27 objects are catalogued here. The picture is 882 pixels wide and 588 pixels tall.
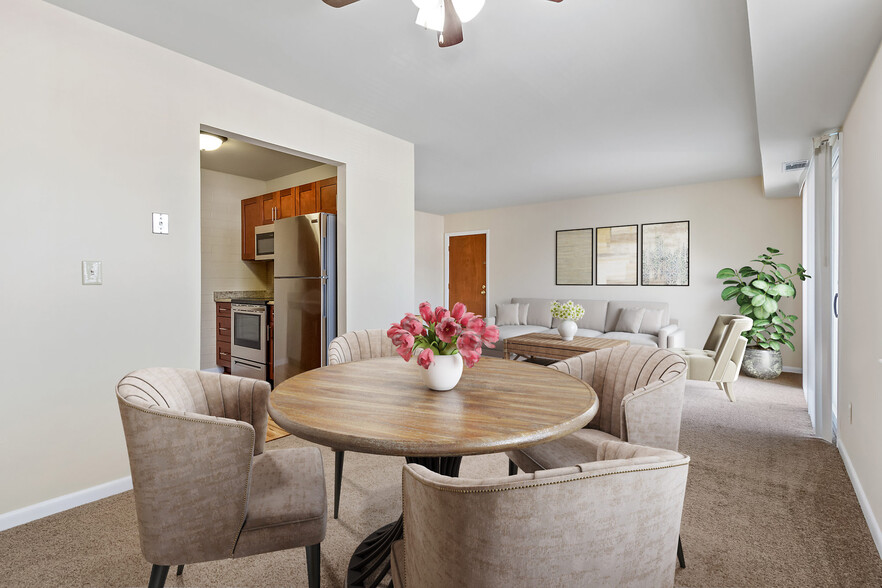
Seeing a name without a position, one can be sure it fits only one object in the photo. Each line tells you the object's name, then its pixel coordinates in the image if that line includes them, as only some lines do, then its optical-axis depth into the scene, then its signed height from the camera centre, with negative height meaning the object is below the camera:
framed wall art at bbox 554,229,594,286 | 6.67 +0.45
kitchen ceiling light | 3.64 +1.21
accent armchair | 3.93 -0.67
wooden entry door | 7.92 +0.29
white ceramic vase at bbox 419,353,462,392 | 1.51 -0.29
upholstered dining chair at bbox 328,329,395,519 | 2.34 -0.34
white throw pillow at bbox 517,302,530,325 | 6.84 -0.40
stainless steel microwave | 4.72 +0.48
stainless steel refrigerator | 3.52 -0.04
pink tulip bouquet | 1.48 -0.16
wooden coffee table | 4.42 -0.60
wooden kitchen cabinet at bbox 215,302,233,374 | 4.93 -0.54
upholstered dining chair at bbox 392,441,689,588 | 0.70 -0.39
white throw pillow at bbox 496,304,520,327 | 6.83 -0.43
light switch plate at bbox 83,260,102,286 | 2.19 +0.07
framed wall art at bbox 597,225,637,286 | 6.30 +0.46
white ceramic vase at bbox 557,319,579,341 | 4.77 -0.45
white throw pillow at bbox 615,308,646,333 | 5.69 -0.43
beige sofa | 5.36 -0.50
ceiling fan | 1.73 +1.09
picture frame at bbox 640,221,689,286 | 5.91 +0.46
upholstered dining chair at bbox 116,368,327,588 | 1.16 -0.57
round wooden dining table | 1.08 -0.36
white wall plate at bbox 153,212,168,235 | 2.44 +0.35
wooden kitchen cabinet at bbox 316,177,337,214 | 3.82 +0.81
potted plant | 4.84 -0.29
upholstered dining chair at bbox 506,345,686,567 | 1.64 -0.49
